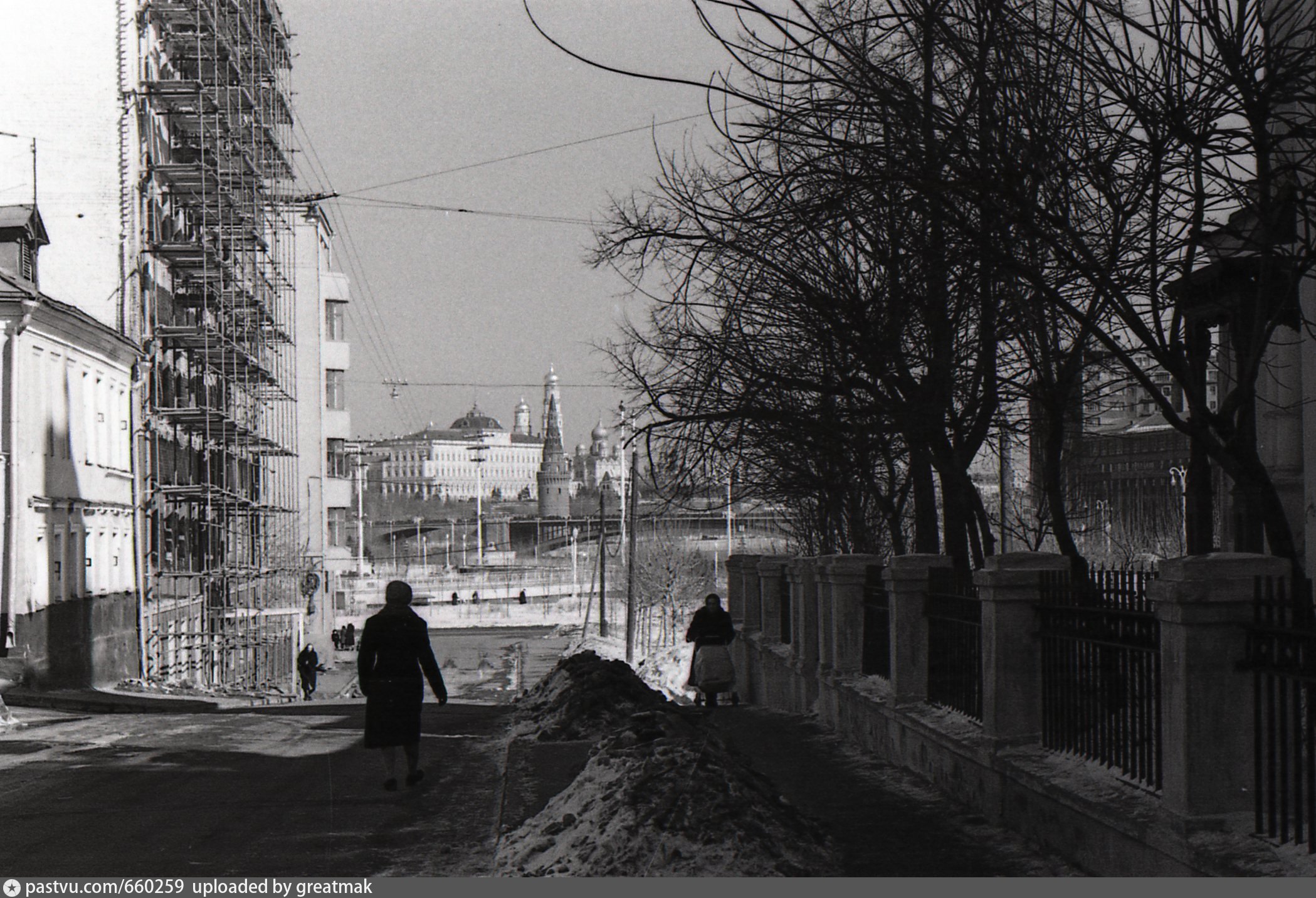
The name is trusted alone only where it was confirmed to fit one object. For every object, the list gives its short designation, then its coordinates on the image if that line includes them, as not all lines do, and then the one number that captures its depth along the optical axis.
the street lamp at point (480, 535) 146.62
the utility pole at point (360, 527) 94.44
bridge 150.25
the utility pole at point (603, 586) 62.56
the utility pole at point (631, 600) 54.47
